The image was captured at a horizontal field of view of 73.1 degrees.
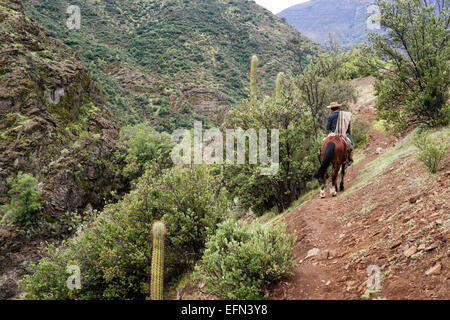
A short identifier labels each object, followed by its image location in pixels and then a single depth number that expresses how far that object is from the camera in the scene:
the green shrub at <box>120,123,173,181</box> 27.94
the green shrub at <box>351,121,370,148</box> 15.97
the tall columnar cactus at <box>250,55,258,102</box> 17.44
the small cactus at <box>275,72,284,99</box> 17.75
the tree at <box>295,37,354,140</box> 14.86
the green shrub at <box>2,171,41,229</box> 20.33
